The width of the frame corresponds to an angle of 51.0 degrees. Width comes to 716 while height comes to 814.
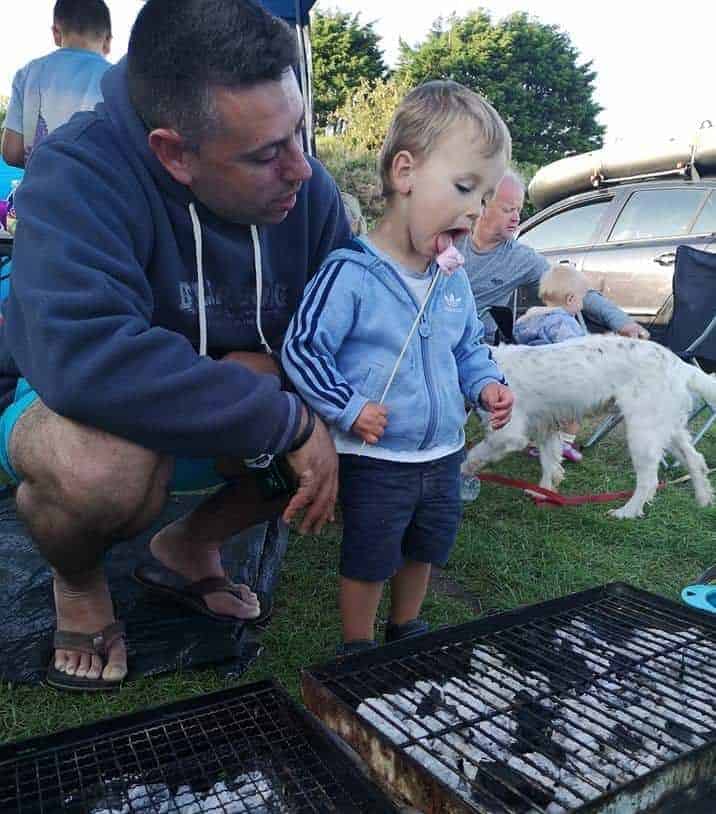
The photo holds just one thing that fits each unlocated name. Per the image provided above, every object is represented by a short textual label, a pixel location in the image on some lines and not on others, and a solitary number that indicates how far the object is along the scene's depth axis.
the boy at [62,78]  3.62
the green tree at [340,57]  31.66
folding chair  5.04
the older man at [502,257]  4.14
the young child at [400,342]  1.98
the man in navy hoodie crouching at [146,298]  1.64
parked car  6.69
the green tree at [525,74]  34.94
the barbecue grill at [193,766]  1.28
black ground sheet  2.14
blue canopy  5.07
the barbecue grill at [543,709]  1.25
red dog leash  3.91
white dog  4.13
